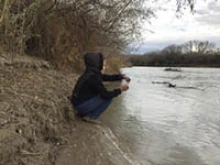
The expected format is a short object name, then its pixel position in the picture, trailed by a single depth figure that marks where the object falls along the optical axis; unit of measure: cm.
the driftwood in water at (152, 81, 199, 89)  1233
